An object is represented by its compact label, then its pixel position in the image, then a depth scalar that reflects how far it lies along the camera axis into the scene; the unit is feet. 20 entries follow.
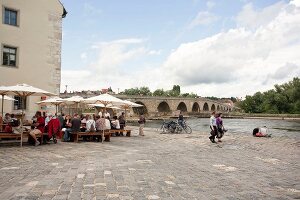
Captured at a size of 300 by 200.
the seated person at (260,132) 47.32
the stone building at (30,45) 49.45
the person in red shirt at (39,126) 30.99
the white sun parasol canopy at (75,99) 42.34
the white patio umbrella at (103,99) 36.84
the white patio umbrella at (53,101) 42.96
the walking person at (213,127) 37.34
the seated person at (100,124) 36.95
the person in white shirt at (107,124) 38.99
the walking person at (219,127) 38.09
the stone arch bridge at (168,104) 175.85
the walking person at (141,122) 46.30
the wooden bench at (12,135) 30.03
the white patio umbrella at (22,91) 29.28
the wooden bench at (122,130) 42.49
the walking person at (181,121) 52.57
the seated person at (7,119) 38.41
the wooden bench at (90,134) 35.64
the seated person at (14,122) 40.44
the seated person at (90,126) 37.12
